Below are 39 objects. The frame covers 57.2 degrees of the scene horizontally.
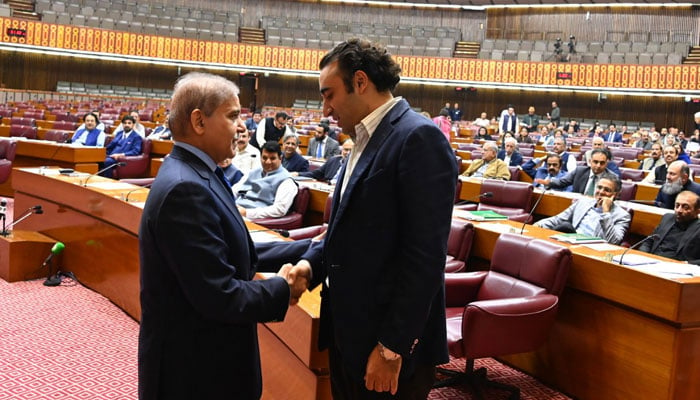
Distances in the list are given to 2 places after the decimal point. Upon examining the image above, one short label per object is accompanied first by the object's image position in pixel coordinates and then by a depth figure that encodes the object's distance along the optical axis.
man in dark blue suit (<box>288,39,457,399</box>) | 1.39
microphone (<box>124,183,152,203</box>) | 3.96
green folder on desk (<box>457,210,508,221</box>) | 4.09
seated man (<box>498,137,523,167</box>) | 8.59
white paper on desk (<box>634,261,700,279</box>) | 2.68
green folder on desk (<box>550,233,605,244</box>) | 3.37
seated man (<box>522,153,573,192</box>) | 7.32
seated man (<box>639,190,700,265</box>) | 3.85
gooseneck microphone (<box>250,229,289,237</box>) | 3.20
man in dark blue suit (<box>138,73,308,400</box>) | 1.32
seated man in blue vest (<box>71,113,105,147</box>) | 8.18
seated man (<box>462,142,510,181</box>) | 7.23
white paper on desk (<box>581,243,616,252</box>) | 3.20
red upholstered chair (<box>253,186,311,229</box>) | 4.53
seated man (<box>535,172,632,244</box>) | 4.20
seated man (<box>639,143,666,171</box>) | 8.42
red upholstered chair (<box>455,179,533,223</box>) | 5.38
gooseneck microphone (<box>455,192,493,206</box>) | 6.15
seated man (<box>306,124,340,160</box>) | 8.55
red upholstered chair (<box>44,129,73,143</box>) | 8.36
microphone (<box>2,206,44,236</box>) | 4.55
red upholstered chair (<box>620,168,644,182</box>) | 7.62
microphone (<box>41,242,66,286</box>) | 4.45
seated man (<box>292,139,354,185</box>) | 6.41
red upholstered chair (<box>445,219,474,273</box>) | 3.55
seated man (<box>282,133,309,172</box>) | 6.56
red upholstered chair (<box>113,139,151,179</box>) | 7.77
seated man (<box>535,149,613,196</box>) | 5.69
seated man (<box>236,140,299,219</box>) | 4.64
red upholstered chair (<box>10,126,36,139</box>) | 8.95
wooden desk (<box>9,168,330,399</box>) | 2.23
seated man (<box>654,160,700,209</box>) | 5.34
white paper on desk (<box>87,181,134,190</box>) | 4.45
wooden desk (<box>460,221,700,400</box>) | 2.60
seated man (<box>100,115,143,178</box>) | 8.10
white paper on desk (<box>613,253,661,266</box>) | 2.88
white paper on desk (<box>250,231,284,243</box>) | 2.90
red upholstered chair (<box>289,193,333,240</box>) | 3.72
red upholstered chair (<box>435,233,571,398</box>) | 2.59
